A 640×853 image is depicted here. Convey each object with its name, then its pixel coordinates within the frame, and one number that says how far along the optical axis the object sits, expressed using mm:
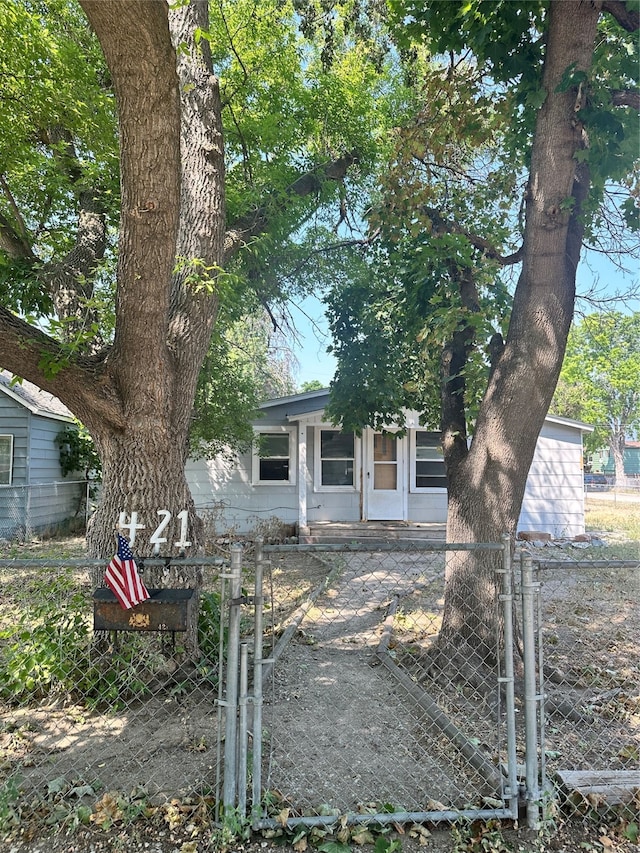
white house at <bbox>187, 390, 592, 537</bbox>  12438
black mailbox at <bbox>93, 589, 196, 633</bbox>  2911
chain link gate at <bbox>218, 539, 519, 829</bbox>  2596
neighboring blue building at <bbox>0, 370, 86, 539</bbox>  11430
